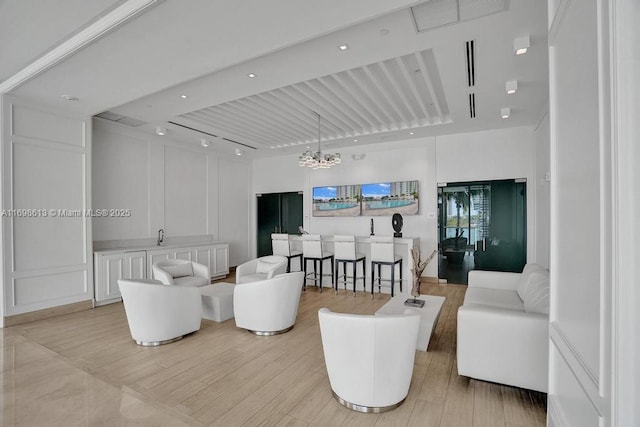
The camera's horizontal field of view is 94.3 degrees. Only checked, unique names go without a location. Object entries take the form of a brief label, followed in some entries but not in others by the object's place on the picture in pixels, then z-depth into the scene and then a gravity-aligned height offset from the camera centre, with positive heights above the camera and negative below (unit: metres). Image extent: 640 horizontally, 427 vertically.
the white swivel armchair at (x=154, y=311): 3.32 -1.10
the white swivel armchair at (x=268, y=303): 3.59 -1.11
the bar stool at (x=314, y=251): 6.04 -0.77
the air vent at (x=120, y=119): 5.28 +1.79
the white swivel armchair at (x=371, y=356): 2.10 -1.04
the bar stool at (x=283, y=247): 6.31 -0.72
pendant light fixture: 5.57 +1.02
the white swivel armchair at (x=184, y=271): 4.71 -0.96
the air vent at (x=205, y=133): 5.84 +1.77
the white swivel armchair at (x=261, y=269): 4.67 -0.92
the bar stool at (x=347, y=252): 5.68 -0.77
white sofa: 2.24 -1.04
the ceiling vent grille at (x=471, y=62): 3.17 +1.76
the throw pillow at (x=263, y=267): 5.02 -0.91
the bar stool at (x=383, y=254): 5.35 -0.75
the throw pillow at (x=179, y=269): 4.87 -0.92
